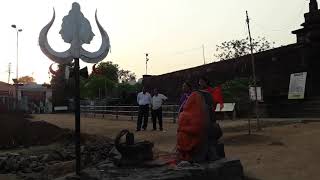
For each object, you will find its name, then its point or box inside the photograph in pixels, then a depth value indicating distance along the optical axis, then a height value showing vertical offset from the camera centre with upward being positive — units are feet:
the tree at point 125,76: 141.10 +15.72
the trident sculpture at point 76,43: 14.42 +3.44
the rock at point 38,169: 21.58 -4.74
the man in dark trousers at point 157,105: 31.69 -0.02
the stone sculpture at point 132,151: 14.17 -2.37
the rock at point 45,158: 24.04 -4.39
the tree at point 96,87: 96.28 +6.80
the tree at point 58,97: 105.62 +4.55
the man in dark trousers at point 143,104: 32.00 +0.13
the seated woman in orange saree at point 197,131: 14.21 -1.42
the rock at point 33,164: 22.54 -4.59
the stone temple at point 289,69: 42.83 +5.75
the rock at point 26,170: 21.96 -4.89
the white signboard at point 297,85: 43.33 +2.40
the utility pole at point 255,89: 29.16 +1.29
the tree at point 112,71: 122.65 +16.26
